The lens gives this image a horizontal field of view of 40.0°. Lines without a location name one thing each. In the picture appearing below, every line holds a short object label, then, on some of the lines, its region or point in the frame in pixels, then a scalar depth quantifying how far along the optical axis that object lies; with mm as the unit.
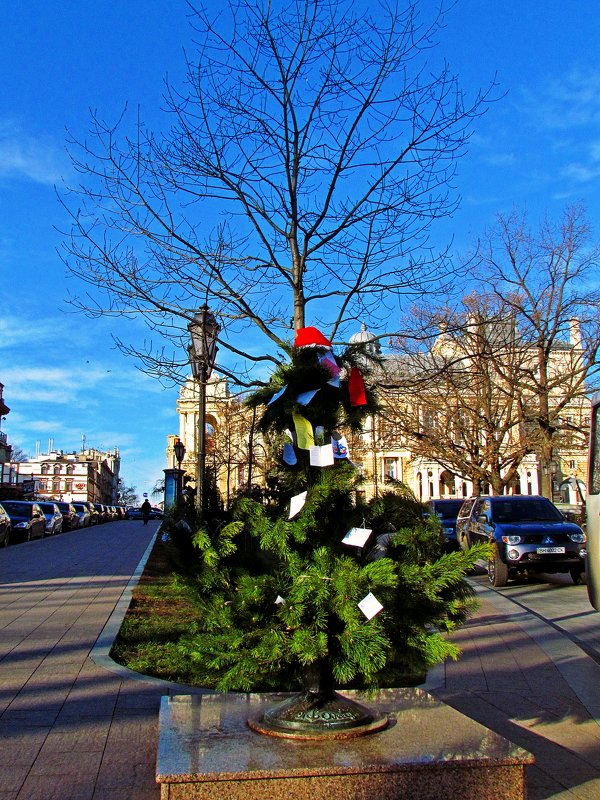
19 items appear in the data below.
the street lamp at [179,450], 33312
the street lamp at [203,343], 9727
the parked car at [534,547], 16125
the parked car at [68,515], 44500
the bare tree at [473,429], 32219
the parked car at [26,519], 30844
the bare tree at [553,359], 30500
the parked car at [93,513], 59494
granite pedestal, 3523
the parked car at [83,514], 53388
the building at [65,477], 153000
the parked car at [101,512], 68025
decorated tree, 4105
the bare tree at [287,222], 8758
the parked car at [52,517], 37969
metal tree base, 4176
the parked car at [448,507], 25547
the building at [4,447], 82250
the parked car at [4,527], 26720
